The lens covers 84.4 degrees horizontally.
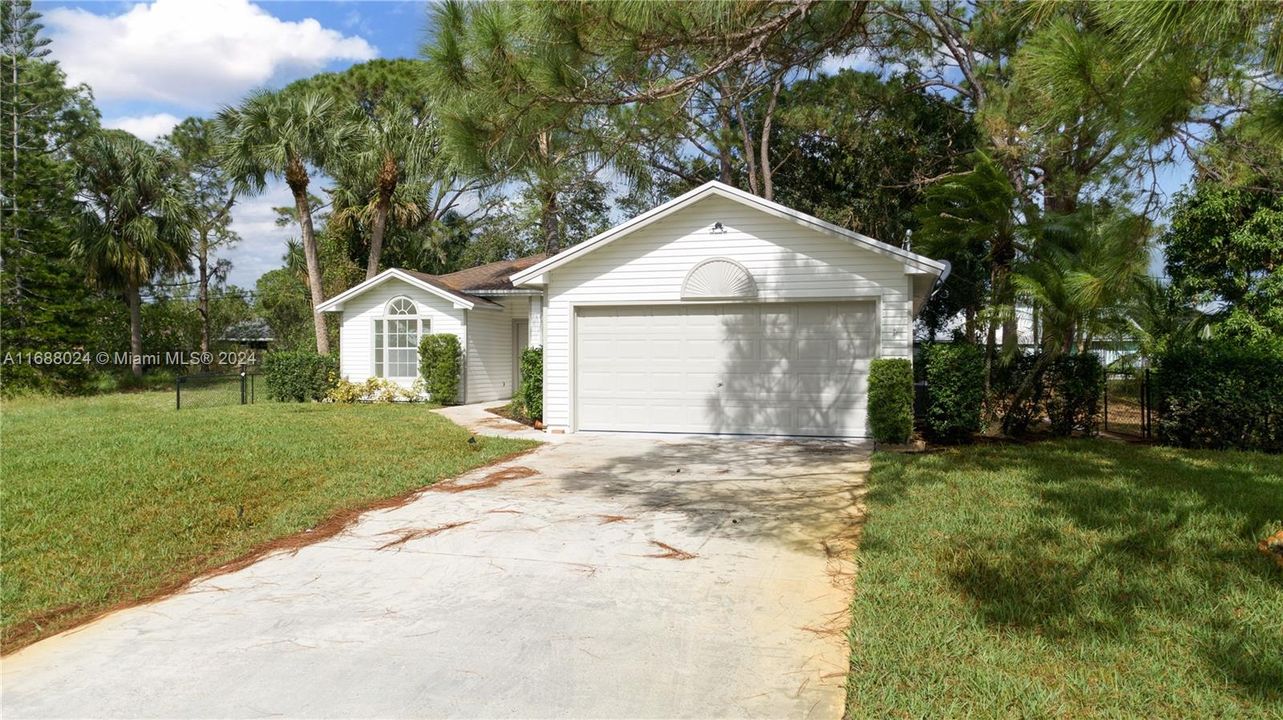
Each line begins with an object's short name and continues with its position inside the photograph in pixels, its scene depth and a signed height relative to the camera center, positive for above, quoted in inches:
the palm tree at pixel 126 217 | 932.0 +196.4
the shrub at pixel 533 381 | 489.7 -14.3
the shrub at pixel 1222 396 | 371.9 -20.6
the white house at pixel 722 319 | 420.2 +25.5
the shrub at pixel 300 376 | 687.7 -14.5
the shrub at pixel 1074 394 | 418.3 -21.0
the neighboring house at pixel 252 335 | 1446.9 +54.4
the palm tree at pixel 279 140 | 727.7 +231.4
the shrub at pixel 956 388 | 405.4 -16.7
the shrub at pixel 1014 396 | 425.7 -22.8
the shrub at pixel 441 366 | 643.5 -4.8
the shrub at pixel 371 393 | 671.8 -30.4
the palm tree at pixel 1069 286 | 245.4 +32.5
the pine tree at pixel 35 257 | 774.5 +119.0
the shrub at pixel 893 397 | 402.6 -21.6
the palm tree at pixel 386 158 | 792.9 +230.5
